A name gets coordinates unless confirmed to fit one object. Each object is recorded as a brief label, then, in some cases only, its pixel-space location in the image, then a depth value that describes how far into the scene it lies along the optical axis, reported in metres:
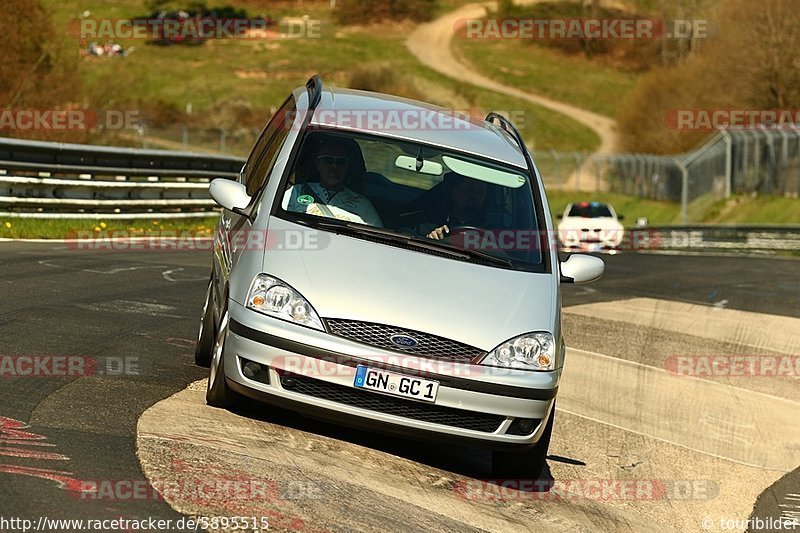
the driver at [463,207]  15.20
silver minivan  13.16
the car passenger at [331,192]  15.08
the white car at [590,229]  63.50
